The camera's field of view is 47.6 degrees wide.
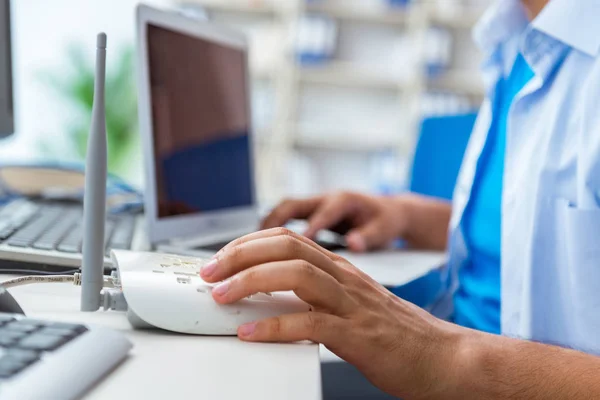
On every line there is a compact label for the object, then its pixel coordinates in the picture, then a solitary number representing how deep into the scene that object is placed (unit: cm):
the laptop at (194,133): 100
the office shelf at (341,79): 401
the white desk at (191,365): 43
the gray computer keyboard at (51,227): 81
